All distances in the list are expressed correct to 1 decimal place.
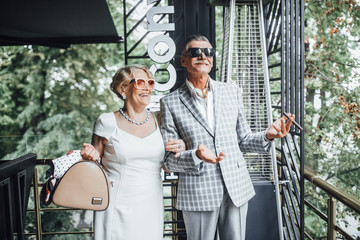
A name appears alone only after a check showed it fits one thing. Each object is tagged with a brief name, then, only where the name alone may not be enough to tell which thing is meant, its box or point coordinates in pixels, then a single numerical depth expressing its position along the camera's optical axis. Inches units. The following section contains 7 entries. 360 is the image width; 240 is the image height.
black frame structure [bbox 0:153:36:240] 68.3
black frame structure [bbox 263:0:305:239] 82.1
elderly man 65.0
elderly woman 63.9
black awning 120.4
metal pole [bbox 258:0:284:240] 89.4
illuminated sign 97.0
